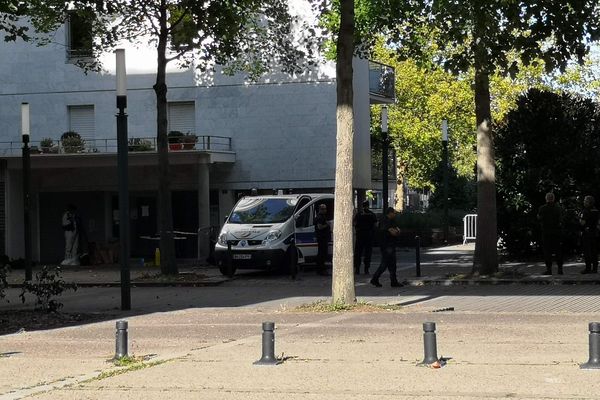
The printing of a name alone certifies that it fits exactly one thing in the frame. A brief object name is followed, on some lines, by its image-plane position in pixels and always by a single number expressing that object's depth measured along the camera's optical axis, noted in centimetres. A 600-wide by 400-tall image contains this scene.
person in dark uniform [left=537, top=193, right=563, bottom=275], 2277
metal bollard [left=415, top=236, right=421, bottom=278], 2405
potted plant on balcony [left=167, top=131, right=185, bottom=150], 3284
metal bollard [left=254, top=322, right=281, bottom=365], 1063
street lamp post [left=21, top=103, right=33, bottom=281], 2448
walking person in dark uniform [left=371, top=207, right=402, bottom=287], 2109
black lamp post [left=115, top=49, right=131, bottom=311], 1792
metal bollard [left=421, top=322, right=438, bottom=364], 1017
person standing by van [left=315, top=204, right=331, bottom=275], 2486
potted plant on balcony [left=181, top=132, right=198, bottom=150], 3294
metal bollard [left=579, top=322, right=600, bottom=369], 974
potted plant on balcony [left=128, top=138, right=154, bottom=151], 3272
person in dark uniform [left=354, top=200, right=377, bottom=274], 2536
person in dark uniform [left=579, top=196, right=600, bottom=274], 2284
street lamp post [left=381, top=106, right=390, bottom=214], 2487
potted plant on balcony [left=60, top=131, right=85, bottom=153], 3319
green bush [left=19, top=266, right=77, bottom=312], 1692
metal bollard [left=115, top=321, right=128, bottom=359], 1123
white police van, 2530
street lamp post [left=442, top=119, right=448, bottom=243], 3615
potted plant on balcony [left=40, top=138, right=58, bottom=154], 3338
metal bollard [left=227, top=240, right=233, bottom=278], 2538
